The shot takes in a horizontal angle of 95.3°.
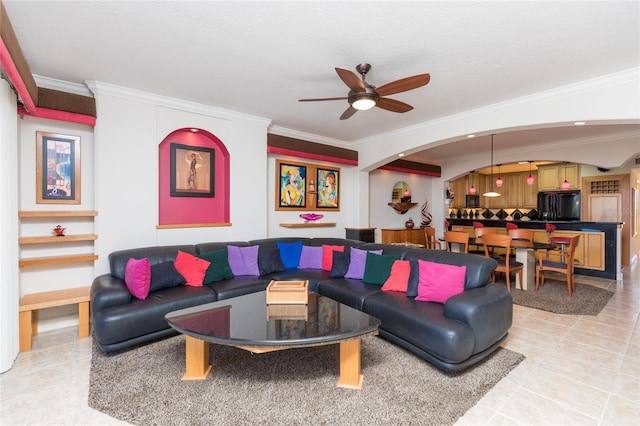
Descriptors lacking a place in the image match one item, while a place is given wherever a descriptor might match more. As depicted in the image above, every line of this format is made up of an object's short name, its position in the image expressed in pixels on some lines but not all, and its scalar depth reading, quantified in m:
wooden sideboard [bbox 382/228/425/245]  6.70
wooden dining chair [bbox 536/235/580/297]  4.38
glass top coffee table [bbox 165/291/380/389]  1.92
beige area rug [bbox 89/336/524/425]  1.83
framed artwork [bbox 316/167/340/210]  5.64
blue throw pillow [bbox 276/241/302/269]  4.25
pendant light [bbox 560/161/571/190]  6.57
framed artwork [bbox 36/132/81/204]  3.18
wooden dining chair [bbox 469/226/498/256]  5.81
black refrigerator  6.80
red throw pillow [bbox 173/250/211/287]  3.32
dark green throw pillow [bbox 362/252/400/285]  3.42
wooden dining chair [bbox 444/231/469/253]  5.06
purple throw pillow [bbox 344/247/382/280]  3.72
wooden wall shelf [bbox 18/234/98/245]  2.93
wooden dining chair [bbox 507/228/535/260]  5.19
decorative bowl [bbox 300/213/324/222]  5.43
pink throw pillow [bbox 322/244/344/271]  4.19
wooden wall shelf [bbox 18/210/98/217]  2.93
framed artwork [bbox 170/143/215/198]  3.95
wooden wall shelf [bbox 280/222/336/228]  5.17
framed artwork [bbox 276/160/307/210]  5.12
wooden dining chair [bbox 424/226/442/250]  6.09
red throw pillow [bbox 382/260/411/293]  3.17
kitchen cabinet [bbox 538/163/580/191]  6.82
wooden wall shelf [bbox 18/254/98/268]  2.92
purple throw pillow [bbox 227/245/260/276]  3.81
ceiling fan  2.41
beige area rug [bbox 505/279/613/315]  3.80
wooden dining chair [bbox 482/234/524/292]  4.50
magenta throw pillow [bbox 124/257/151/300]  2.83
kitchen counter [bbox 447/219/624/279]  5.43
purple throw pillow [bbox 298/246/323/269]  4.28
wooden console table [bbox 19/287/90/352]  2.70
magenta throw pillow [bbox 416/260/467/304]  2.78
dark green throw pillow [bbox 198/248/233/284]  3.46
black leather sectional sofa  2.29
